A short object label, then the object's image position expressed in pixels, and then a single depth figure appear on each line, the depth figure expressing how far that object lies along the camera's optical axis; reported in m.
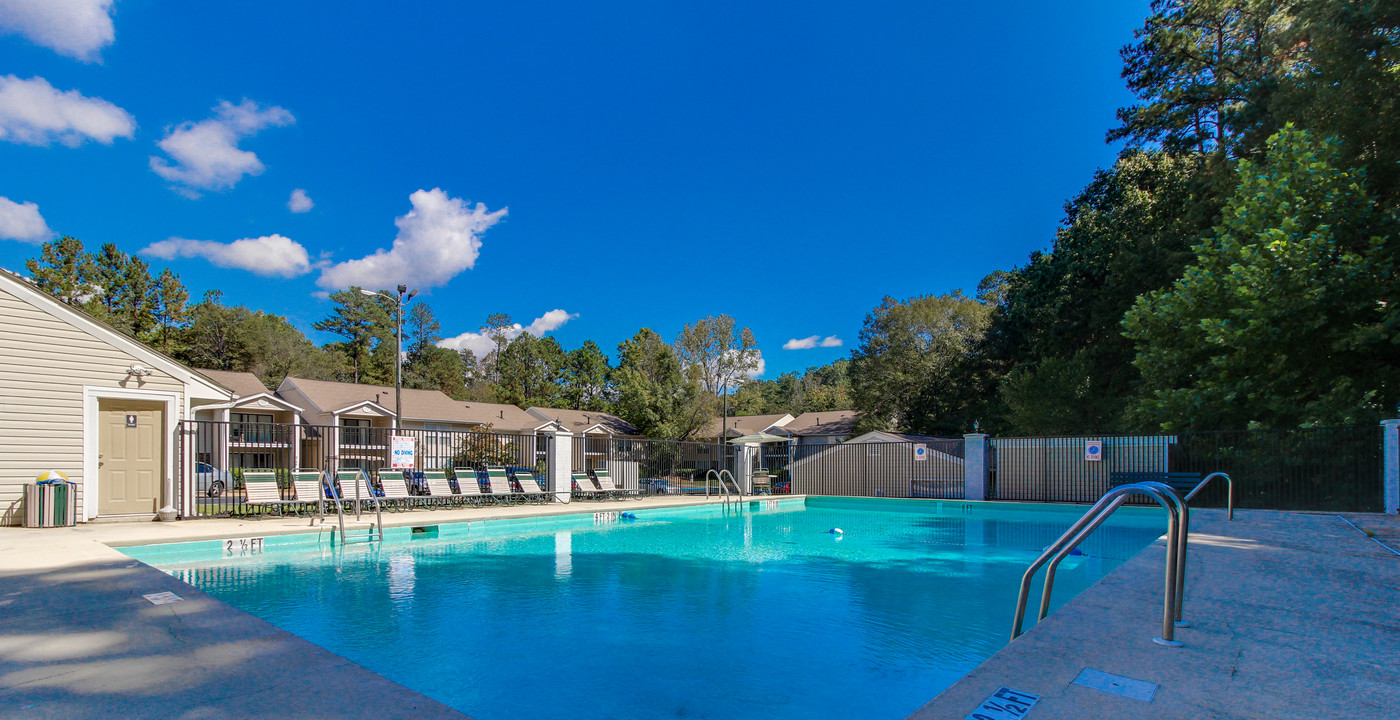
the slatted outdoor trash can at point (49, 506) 8.80
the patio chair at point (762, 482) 22.21
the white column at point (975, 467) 17.86
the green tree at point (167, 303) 35.22
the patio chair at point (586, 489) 15.74
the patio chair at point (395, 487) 12.31
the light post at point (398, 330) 16.69
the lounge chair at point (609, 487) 16.27
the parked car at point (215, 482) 15.45
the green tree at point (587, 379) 52.16
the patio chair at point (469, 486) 13.67
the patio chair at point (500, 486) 14.05
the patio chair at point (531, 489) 14.69
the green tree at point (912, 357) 31.48
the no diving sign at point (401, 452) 13.26
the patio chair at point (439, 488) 13.12
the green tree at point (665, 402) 36.25
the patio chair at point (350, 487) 11.88
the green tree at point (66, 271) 31.50
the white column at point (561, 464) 15.23
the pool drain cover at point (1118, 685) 2.51
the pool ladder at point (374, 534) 9.19
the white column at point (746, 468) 18.97
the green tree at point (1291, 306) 12.58
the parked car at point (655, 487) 18.38
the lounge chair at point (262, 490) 10.83
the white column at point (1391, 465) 10.99
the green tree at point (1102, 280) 20.41
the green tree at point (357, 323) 53.59
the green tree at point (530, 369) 53.28
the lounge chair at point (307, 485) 11.23
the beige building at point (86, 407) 9.31
